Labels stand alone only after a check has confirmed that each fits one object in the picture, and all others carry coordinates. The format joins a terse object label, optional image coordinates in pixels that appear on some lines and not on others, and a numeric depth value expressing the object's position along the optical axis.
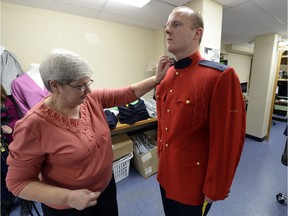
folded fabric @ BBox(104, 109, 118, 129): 1.96
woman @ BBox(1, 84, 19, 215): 1.63
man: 0.77
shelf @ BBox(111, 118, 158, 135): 2.07
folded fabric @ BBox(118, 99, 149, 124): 2.13
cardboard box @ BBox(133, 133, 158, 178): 2.23
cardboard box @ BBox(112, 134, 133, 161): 2.11
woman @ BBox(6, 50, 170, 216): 0.67
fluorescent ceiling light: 1.75
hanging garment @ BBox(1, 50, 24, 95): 1.72
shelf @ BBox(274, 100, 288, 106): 5.10
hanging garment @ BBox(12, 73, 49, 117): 1.73
